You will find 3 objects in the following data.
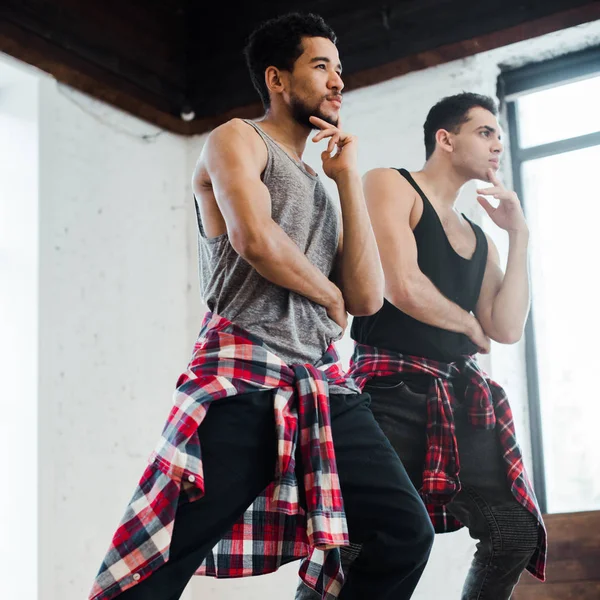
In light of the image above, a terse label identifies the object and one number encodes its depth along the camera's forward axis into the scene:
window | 2.75
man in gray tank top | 1.67
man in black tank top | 2.35
